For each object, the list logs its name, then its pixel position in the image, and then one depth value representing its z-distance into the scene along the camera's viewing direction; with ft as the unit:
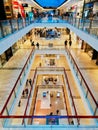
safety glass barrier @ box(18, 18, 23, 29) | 23.27
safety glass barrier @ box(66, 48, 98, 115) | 13.83
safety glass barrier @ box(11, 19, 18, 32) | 19.40
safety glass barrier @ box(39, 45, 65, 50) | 40.49
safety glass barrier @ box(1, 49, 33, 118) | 12.26
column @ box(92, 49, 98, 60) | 30.53
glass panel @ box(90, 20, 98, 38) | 16.05
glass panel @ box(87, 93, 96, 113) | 13.86
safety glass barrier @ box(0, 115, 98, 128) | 9.80
